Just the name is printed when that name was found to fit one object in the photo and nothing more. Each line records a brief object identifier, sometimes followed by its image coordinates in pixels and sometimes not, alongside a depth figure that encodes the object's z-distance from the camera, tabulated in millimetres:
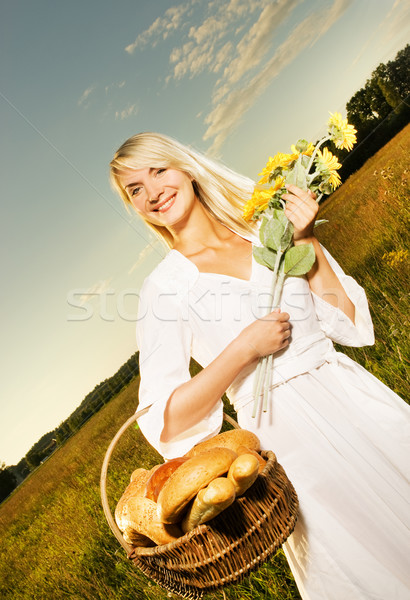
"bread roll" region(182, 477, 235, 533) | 1067
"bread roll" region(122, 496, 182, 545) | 1283
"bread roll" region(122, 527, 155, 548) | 1420
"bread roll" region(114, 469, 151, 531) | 1469
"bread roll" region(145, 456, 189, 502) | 1407
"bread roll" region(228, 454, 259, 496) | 1090
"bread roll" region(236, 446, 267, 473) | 1285
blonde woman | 1461
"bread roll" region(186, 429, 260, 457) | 1360
